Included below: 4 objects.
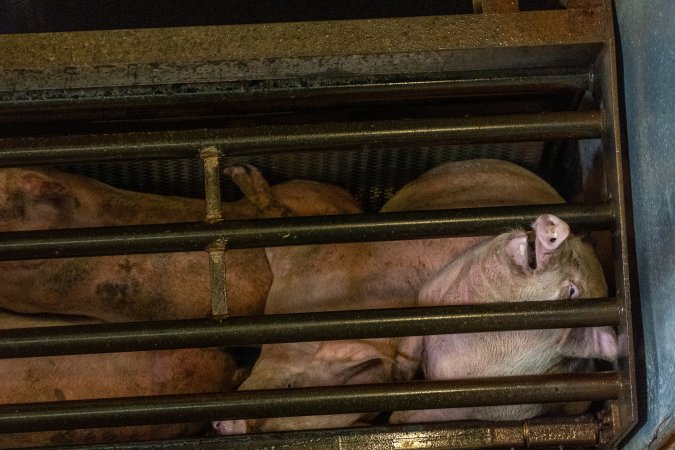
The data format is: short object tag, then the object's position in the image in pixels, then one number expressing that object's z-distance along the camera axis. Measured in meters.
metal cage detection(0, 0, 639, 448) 3.29
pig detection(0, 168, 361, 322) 3.77
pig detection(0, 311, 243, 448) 3.66
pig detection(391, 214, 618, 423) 3.38
